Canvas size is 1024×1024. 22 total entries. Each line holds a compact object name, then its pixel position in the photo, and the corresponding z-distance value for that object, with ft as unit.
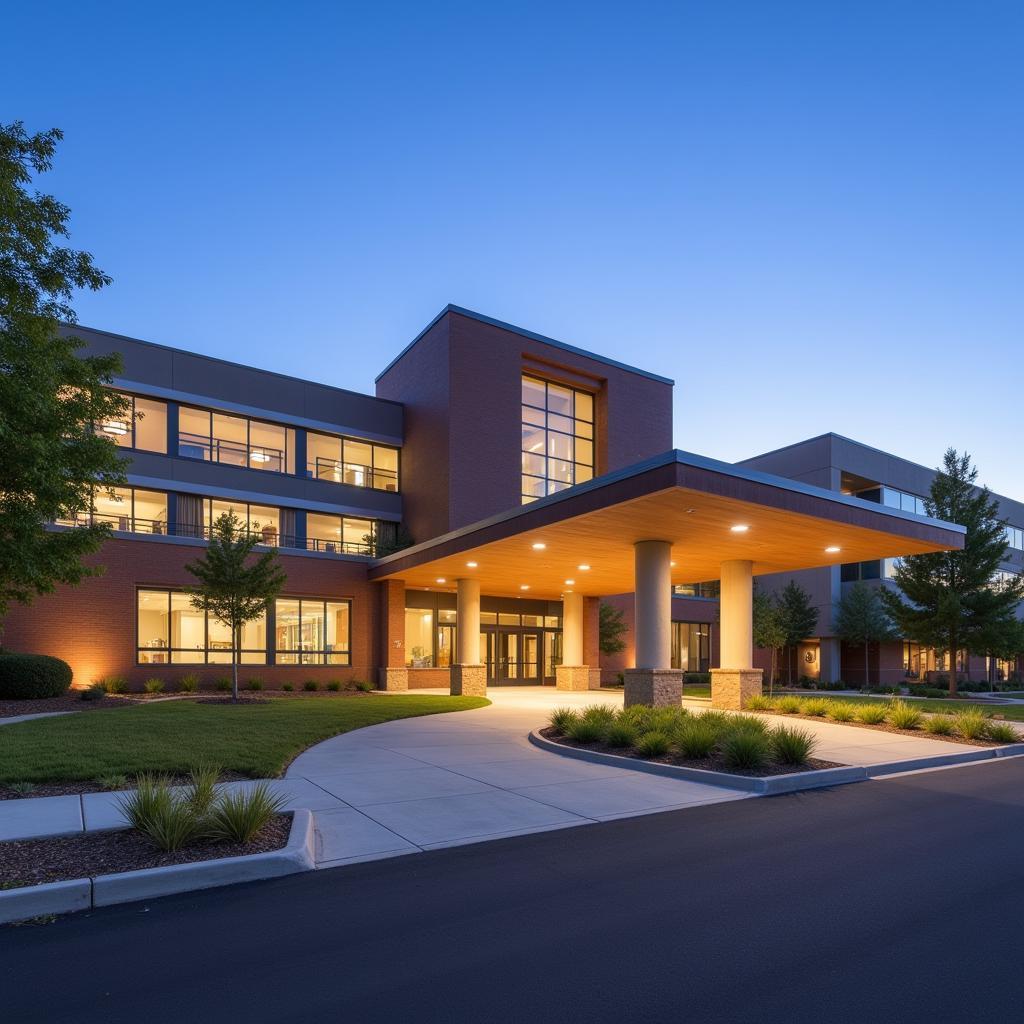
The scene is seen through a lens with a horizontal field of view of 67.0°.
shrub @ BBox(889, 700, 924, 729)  54.13
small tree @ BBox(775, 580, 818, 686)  145.38
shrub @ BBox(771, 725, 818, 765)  37.04
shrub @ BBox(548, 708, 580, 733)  48.31
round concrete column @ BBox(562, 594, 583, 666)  109.29
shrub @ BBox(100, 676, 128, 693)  83.51
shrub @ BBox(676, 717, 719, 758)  38.50
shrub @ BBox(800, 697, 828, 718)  60.75
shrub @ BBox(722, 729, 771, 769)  35.88
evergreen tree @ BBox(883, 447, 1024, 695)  113.19
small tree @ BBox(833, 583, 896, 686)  141.38
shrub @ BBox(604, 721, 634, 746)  42.34
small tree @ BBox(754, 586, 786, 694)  124.88
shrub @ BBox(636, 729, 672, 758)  39.60
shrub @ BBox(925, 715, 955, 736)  52.03
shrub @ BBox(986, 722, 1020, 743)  50.19
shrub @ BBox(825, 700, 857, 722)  58.08
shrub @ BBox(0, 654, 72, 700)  70.23
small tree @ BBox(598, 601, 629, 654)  126.93
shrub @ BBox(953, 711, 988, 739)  50.83
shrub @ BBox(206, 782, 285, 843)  22.21
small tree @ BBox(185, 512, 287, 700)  72.43
